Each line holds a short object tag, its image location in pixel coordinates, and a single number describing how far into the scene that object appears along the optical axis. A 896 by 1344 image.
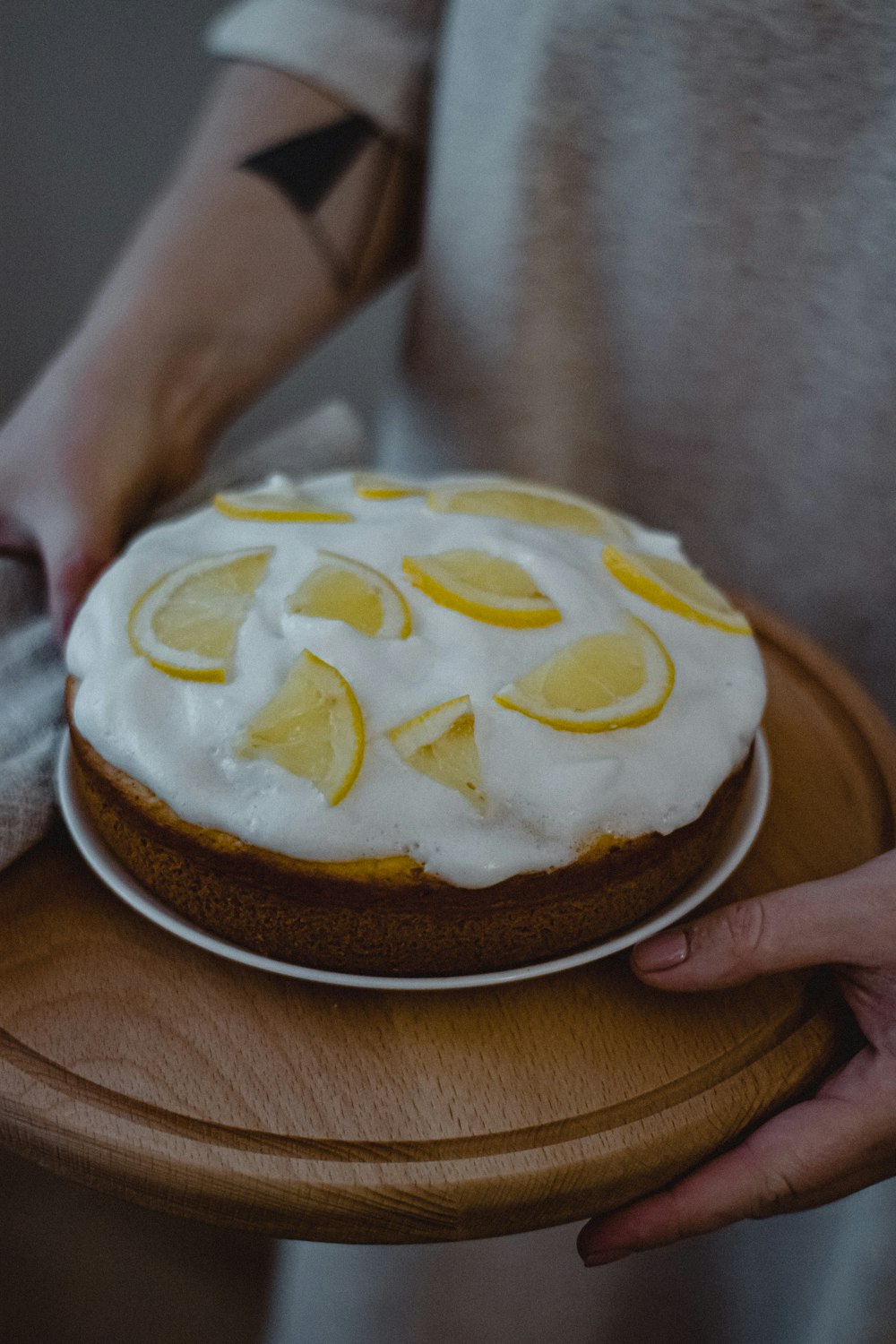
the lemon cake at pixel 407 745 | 0.59
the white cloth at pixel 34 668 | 0.62
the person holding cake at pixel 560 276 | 0.73
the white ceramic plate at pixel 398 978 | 0.59
